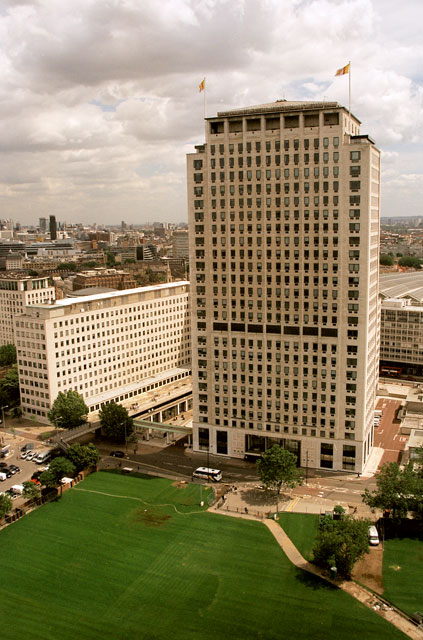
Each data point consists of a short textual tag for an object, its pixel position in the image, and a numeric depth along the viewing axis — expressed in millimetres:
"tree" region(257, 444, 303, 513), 109062
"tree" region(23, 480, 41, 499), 110250
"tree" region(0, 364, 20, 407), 168625
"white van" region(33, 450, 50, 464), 132250
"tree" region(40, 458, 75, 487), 115238
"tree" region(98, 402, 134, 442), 139000
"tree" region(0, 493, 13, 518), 103438
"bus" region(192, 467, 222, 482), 120500
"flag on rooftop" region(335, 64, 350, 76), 113688
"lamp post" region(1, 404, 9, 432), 158512
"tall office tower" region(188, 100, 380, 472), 116812
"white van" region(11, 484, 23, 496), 117188
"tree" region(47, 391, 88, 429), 144750
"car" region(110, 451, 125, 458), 134875
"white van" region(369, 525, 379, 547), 95062
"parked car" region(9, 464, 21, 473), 127188
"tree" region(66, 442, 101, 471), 122750
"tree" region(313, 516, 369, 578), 85562
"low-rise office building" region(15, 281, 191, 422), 153250
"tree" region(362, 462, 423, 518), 97812
